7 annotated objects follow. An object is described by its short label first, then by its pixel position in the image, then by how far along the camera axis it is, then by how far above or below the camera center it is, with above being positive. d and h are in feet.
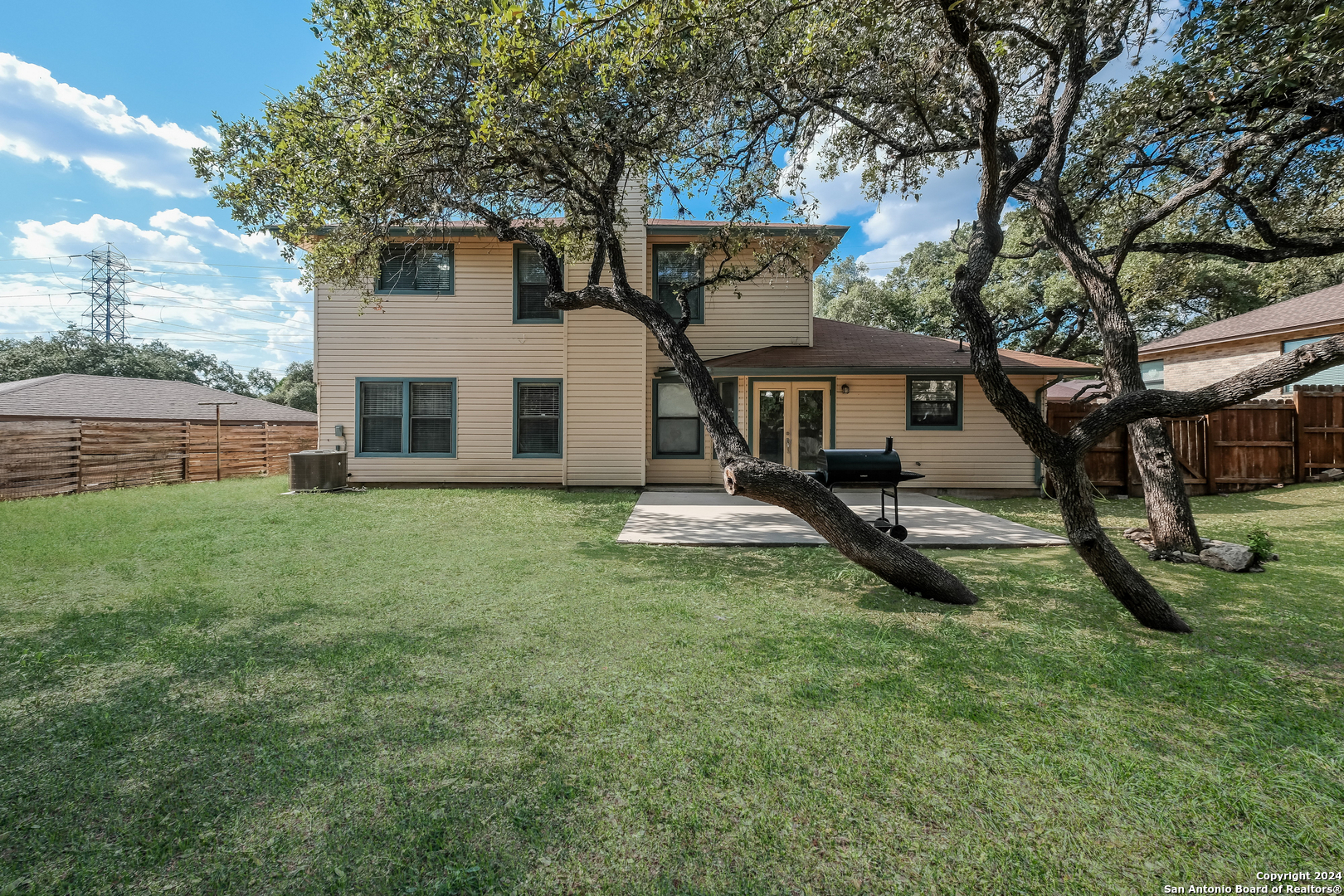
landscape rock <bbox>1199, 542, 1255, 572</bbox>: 16.61 -3.65
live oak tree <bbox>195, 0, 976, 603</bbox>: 13.89 +10.69
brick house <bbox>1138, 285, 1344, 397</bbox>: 39.65 +8.80
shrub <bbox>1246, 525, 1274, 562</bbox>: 17.08 -3.22
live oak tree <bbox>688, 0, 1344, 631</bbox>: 12.31 +12.06
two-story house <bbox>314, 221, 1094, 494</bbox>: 34.47 +3.84
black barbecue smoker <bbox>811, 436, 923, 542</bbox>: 19.43 -0.87
